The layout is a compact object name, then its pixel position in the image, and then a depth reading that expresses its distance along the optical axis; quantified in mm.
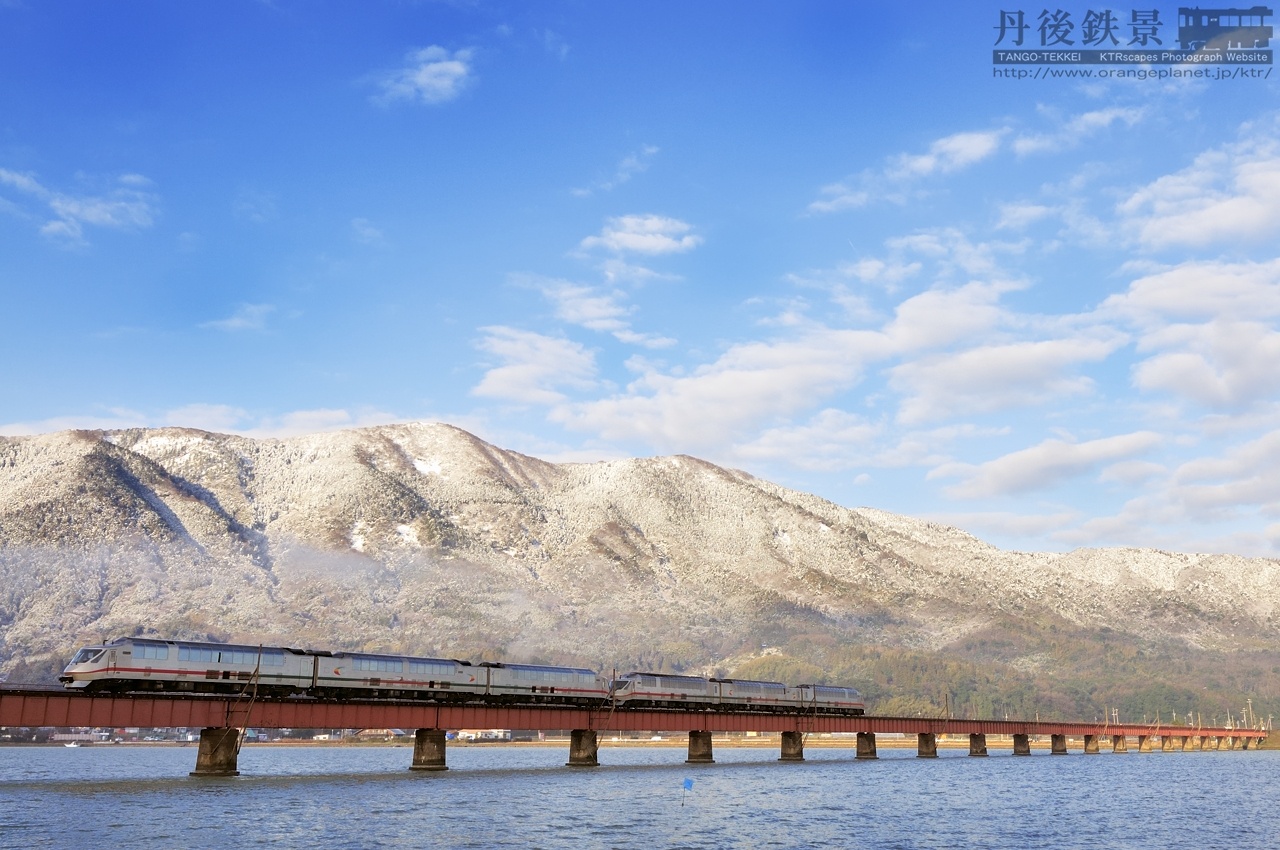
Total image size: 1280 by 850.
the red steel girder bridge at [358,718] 77875
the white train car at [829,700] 144375
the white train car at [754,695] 132750
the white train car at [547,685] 107938
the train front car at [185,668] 82062
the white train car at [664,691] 120062
